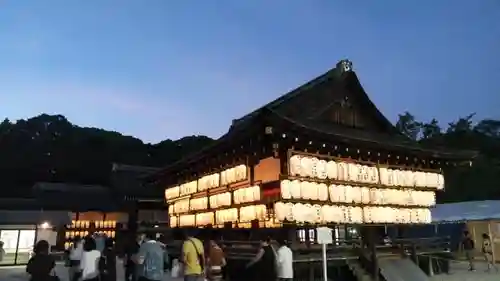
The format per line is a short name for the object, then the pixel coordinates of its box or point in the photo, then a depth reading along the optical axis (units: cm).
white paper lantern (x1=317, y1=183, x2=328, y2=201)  1386
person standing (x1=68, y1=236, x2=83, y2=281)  1075
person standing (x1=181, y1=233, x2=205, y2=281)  823
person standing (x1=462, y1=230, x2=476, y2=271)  1783
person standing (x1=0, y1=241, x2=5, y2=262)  2093
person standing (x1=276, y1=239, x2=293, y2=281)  976
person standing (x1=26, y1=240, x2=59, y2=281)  689
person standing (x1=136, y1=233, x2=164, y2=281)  763
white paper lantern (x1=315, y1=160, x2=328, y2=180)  1385
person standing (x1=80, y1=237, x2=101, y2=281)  804
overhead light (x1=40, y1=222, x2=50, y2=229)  2342
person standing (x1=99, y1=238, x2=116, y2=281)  832
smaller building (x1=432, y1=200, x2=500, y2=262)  2297
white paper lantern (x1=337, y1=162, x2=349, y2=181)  1447
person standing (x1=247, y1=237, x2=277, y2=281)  994
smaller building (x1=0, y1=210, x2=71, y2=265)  2230
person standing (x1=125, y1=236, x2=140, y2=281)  1128
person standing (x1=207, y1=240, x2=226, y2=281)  1073
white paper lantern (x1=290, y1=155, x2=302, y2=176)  1306
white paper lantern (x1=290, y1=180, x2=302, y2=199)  1302
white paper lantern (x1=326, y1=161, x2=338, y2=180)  1416
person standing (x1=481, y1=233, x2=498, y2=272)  1845
